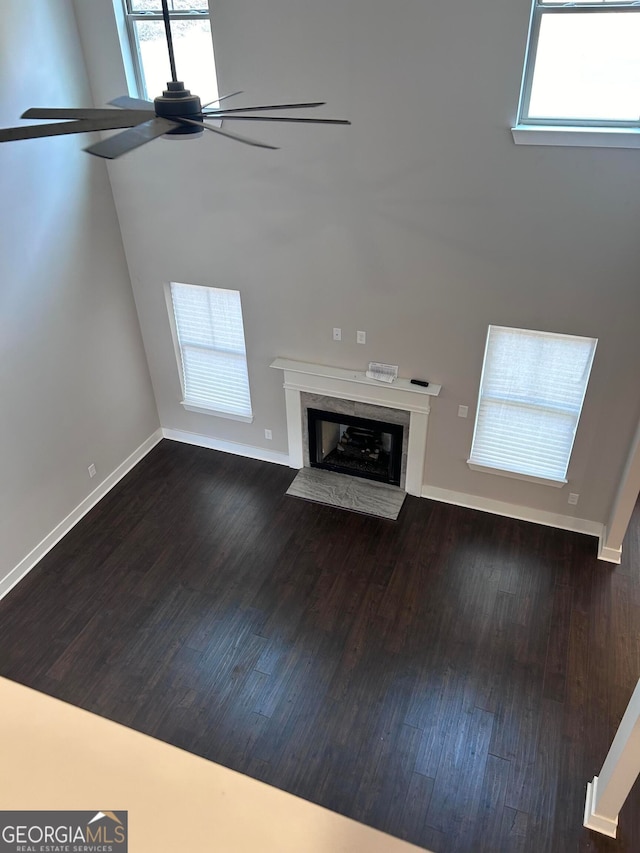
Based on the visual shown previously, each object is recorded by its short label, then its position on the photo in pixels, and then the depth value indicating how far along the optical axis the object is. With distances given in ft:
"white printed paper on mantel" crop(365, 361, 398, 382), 20.08
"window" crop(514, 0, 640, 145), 13.91
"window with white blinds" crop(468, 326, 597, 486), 17.97
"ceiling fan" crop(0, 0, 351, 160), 7.26
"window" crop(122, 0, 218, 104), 17.31
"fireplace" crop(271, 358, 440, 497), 20.08
